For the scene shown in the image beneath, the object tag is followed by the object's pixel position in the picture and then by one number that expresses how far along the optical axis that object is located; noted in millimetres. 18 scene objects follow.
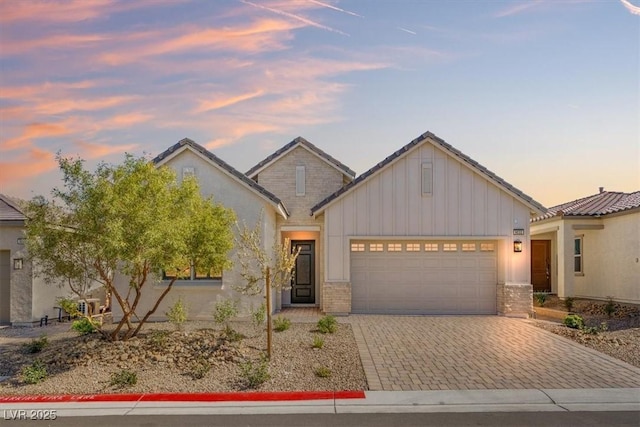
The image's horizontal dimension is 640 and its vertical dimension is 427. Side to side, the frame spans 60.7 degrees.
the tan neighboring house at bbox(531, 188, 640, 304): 19344
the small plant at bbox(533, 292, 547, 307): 22219
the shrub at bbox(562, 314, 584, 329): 15836
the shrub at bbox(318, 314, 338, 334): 14547
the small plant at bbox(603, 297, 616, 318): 18938
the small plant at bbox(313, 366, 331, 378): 10508
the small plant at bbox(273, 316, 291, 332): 14640
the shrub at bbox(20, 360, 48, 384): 10586
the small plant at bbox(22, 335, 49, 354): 12898
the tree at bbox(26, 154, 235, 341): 11500
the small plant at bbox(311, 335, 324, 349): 12492
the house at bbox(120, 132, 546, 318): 18203
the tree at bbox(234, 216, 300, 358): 11766
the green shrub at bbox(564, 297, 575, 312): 20812
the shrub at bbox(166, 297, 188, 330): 12829
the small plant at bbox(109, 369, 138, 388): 10258
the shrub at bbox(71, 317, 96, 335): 14047
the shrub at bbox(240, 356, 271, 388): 10109
